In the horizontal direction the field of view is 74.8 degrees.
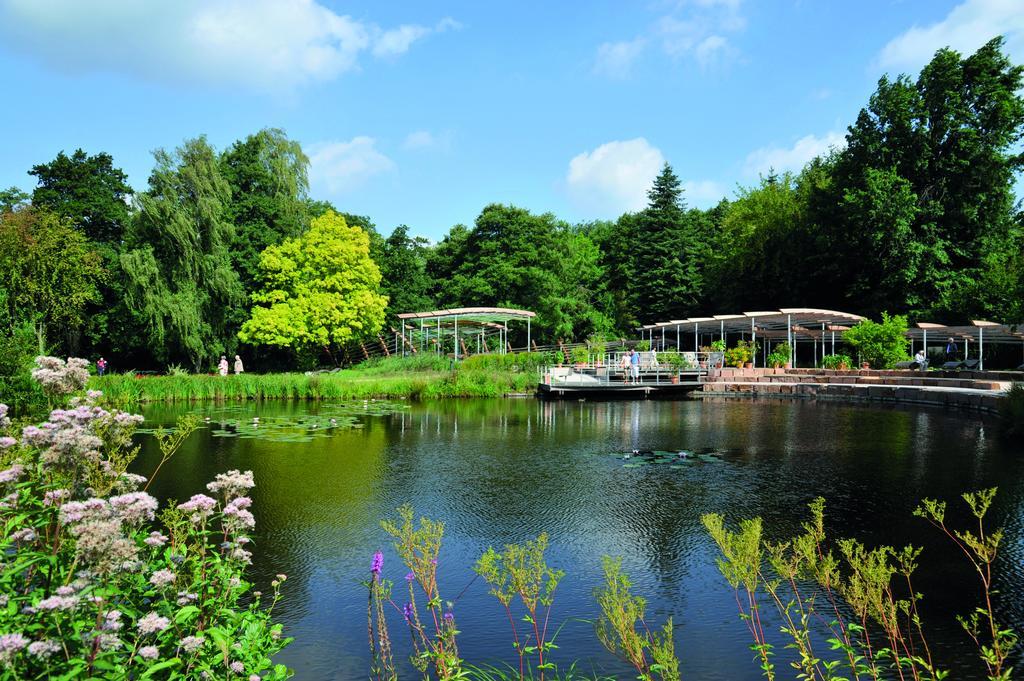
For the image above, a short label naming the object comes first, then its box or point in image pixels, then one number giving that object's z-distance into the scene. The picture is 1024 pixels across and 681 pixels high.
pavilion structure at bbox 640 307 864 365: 29.56
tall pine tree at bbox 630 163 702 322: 44.25
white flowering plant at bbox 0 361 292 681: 2.66
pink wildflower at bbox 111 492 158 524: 2.85
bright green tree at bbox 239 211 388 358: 32.00
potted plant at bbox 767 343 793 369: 30.05
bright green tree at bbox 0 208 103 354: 27.17
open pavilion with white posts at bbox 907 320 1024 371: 27.02
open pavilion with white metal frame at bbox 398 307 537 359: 31.25
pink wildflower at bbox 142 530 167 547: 3.35
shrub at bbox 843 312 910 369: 28.62
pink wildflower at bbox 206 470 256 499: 3.74
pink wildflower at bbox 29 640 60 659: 2.39
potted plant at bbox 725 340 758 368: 29.30
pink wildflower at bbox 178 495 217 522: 3.43
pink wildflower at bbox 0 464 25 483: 3.21
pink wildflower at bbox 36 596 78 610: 2.47
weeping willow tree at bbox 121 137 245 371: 29.23
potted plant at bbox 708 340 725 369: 28.73
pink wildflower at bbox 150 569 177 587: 2.91
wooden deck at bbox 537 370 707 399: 25.14
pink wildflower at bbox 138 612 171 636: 2.54
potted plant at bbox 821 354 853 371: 28.77
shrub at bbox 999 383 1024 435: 13.83
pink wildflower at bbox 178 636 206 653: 2.78
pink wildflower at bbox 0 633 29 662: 2.24
